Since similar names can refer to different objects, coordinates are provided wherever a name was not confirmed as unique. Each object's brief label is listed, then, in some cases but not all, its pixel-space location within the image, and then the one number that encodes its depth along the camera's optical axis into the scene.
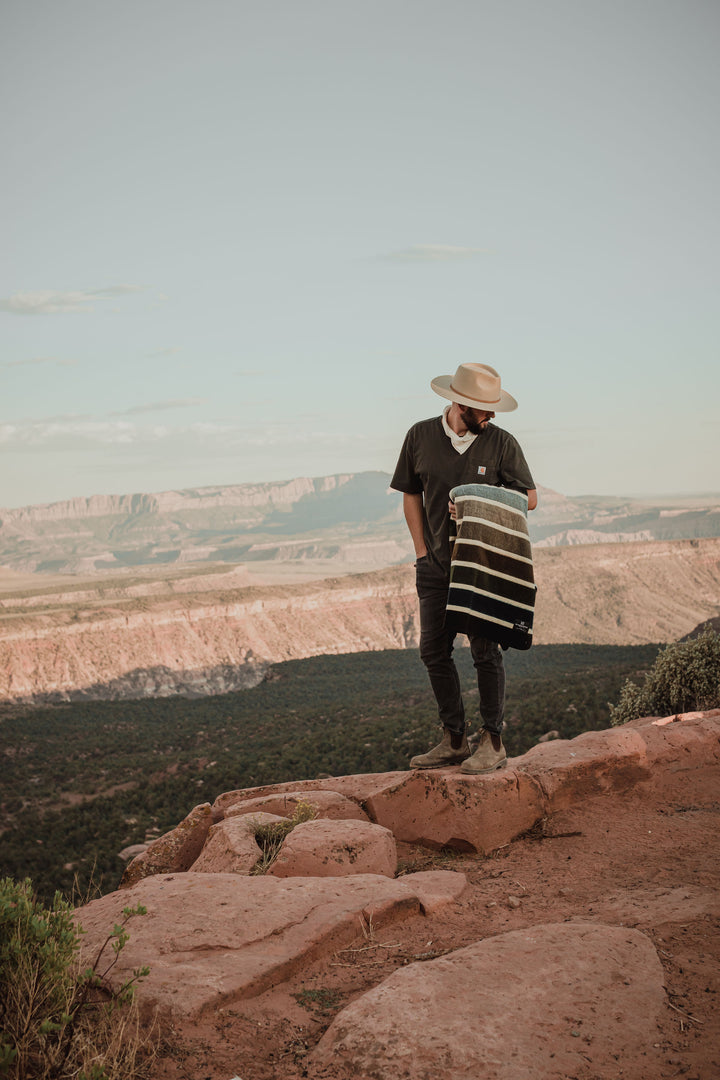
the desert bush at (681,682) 13.64
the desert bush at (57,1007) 2.70
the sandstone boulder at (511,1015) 2.80
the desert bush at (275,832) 5.52
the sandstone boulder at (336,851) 5.22
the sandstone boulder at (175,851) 6.78
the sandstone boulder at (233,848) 5.47
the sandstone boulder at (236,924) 3.43
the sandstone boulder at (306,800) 6.61
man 5.43
